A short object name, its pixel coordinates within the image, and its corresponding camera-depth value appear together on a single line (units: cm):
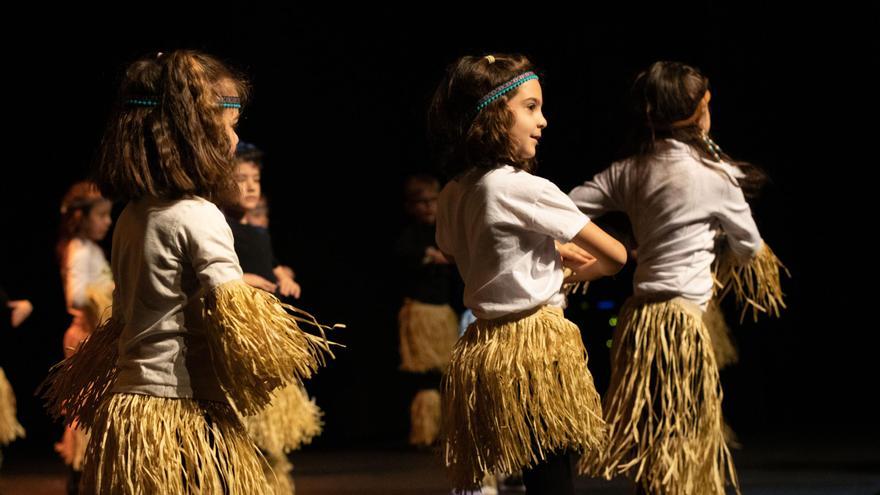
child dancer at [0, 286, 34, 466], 835
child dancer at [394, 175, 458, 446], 1069
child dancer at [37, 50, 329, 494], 390
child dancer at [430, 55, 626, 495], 475
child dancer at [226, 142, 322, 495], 673
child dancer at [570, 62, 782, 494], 594
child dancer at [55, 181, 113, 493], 855
